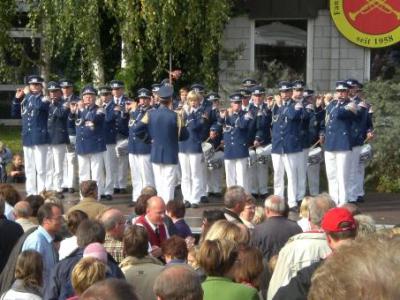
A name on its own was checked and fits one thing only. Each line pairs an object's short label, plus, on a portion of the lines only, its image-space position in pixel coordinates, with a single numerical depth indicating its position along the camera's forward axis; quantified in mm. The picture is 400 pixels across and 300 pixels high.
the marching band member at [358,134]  15500
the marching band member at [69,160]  16859
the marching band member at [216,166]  16375
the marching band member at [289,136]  15289
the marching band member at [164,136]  14906
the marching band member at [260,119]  15961
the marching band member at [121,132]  16677
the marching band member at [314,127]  15859
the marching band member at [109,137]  16500
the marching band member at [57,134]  16516
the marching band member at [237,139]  15891
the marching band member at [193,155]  15933
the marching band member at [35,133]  16312
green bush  17250
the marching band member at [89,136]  16062
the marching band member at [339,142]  15156
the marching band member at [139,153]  15922
